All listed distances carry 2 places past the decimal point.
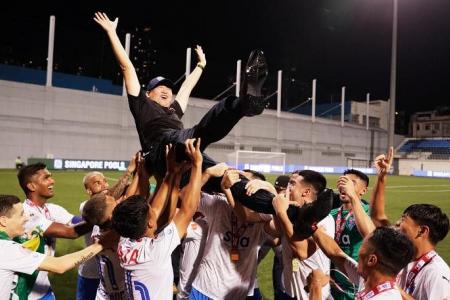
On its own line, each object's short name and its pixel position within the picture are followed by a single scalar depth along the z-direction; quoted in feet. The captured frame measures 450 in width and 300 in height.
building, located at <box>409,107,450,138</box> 199.90
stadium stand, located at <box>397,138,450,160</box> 184.44
